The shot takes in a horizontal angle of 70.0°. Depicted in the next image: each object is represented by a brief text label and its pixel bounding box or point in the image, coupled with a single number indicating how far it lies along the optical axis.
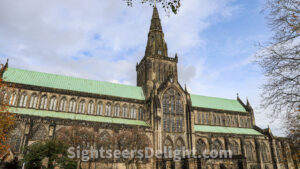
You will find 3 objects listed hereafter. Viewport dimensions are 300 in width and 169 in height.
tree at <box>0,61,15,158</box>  25.34
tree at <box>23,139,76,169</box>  27.12
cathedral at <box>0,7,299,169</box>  39.16
